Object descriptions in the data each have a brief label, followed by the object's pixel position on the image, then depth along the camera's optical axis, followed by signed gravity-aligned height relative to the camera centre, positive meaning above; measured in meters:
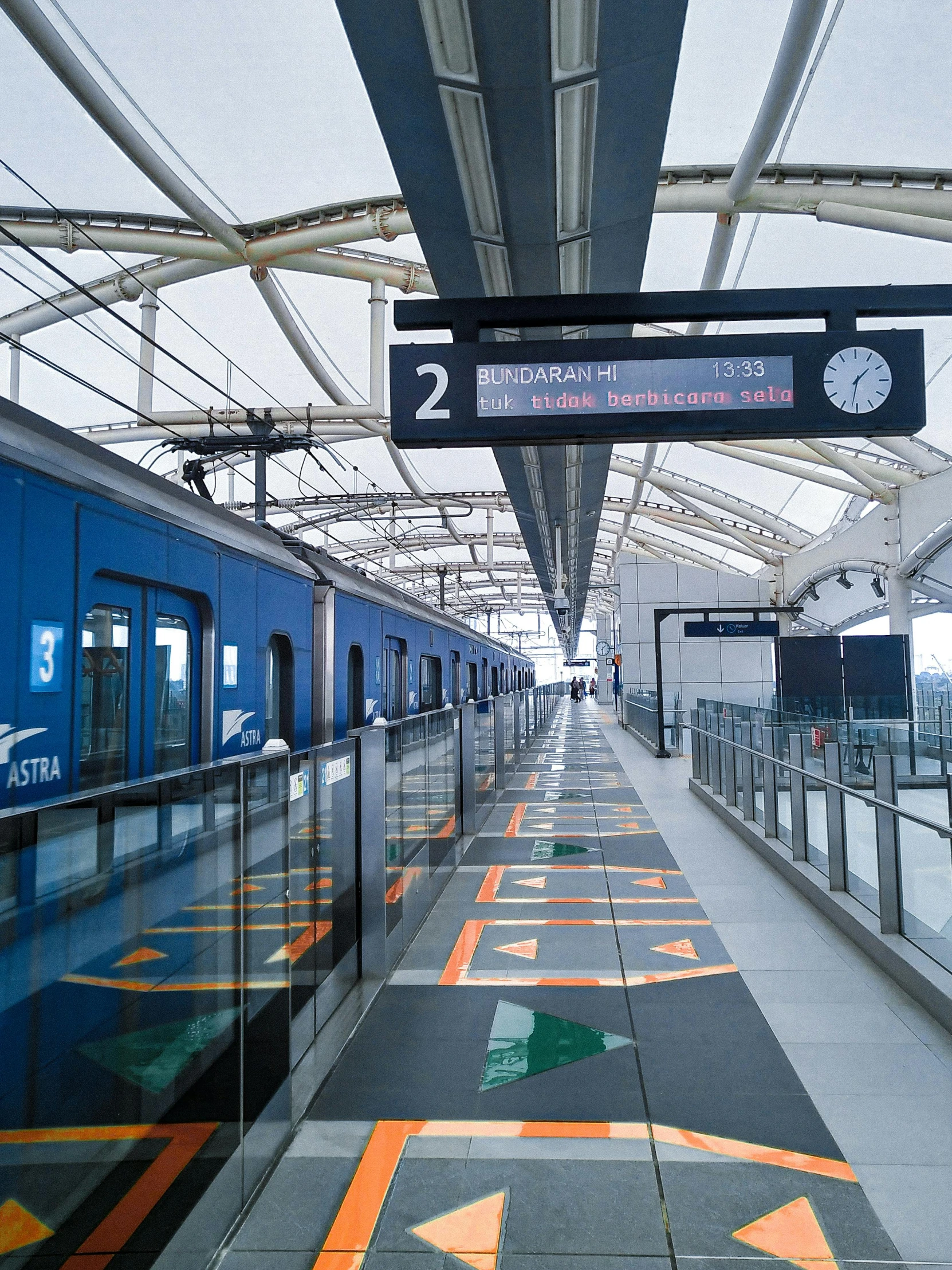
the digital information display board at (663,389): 5.27 +1.71
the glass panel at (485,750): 11.48 -0.98
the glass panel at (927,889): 4.77 -1.19
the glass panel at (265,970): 3.22 -1.12
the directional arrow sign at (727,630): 20.47 +1.11
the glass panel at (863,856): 5.99 -1.24
